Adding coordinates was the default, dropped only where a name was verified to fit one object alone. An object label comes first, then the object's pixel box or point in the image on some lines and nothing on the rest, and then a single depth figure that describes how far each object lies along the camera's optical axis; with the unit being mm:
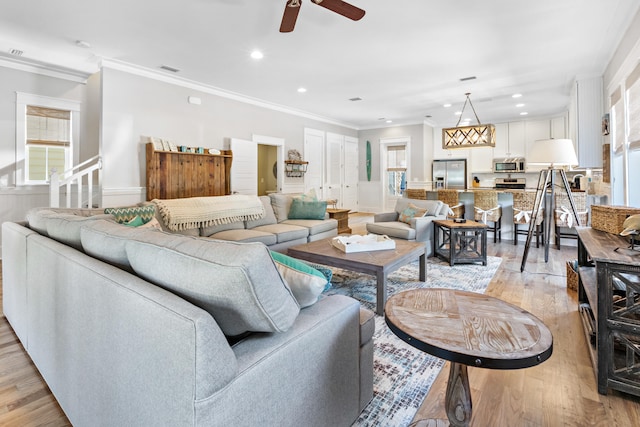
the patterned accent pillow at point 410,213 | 4625
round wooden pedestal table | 1068
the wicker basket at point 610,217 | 2100
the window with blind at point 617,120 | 3600
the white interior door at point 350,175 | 9242
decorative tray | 3157
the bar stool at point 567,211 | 4689
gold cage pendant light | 5348
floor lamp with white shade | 3555
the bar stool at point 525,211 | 5223
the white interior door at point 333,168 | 8531
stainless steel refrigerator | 8961
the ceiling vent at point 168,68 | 4578
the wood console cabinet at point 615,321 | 1560
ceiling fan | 2476
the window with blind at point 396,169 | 9422
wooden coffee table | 2738
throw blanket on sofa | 3893
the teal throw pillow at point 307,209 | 5125
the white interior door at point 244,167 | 5887
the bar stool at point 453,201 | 5746
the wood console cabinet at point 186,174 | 4719
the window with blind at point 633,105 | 2990
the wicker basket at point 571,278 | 3248
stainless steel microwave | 8336
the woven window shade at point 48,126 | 4809
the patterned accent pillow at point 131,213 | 3193
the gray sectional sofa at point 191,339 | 849
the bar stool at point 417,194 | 6059
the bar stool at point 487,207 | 5457
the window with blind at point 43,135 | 4656
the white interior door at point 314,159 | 7812
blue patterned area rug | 1582
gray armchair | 4344
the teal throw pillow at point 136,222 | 2780
